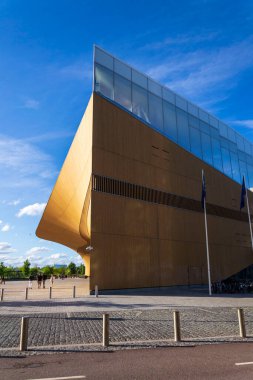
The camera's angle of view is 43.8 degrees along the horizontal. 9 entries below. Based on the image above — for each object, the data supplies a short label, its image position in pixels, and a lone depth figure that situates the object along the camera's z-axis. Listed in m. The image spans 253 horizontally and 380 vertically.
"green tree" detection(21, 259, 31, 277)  81.47
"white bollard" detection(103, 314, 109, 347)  7.77
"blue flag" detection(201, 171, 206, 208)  25.41
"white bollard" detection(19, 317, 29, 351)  7.40
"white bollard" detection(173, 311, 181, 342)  8.23
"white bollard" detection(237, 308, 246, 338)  8.62
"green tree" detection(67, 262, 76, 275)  101.56
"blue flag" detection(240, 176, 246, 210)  29.14
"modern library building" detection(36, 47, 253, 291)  24.16
